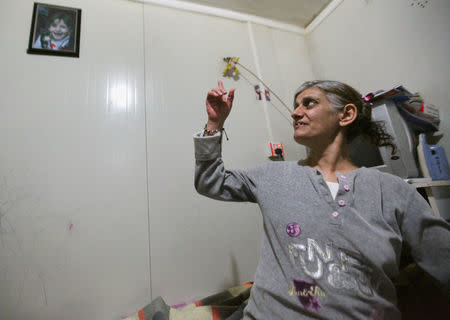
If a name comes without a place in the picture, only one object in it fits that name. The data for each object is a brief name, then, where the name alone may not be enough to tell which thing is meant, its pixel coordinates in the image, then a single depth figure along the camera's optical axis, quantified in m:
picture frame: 1.18
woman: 0.49
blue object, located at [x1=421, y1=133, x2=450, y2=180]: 0.95
